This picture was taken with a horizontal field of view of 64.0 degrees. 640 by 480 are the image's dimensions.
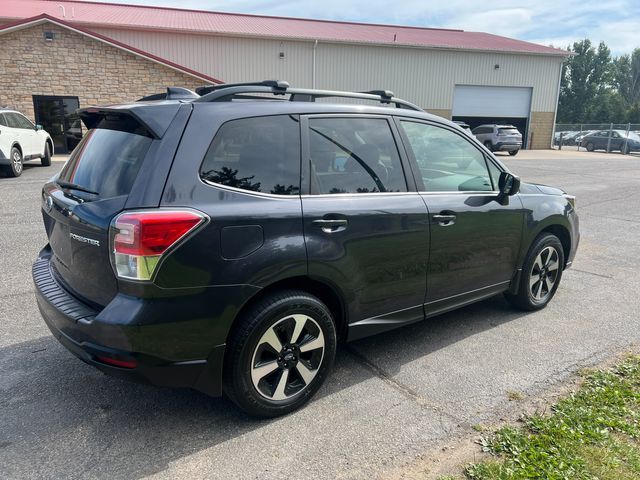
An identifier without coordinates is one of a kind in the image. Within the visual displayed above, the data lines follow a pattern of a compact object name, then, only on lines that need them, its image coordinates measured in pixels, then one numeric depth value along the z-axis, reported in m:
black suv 2.51
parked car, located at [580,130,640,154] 32.09
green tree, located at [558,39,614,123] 69.62
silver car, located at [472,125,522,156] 26.48
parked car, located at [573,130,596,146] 36.47
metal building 26.00
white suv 12.08
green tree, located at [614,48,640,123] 83.38
